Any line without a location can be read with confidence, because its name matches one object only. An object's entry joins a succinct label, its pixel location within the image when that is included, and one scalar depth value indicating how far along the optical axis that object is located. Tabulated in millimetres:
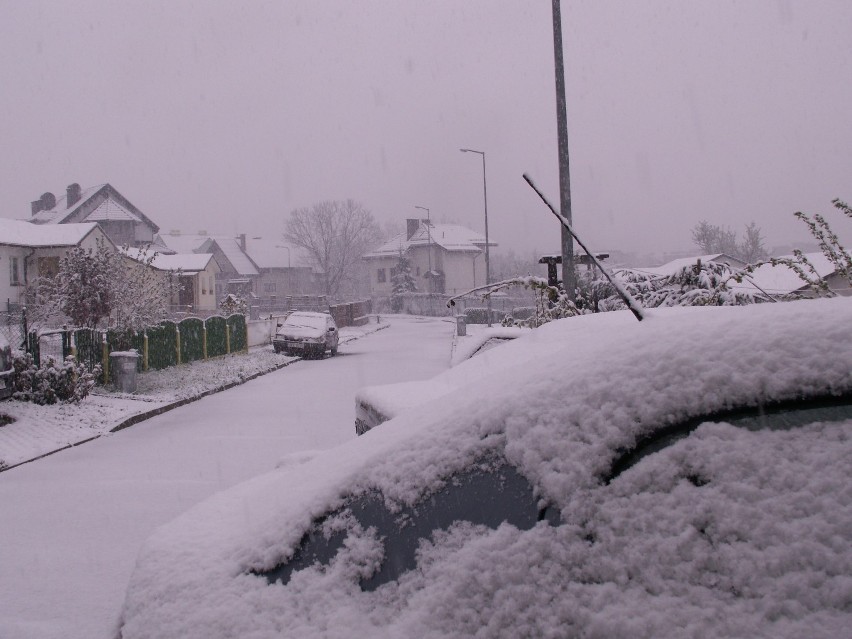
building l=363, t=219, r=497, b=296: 71438
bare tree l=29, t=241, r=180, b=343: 15602
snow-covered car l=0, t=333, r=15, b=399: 10414
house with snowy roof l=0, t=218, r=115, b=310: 32969
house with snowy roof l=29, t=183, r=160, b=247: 53438
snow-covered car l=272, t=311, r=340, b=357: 23906
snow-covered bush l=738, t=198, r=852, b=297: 5754
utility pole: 11242
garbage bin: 14203
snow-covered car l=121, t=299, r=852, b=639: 1284
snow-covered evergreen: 69188
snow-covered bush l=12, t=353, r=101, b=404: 11789
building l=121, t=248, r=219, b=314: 45812
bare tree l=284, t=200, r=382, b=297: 79312
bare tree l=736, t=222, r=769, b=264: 42616
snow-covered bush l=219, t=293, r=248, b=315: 29594
